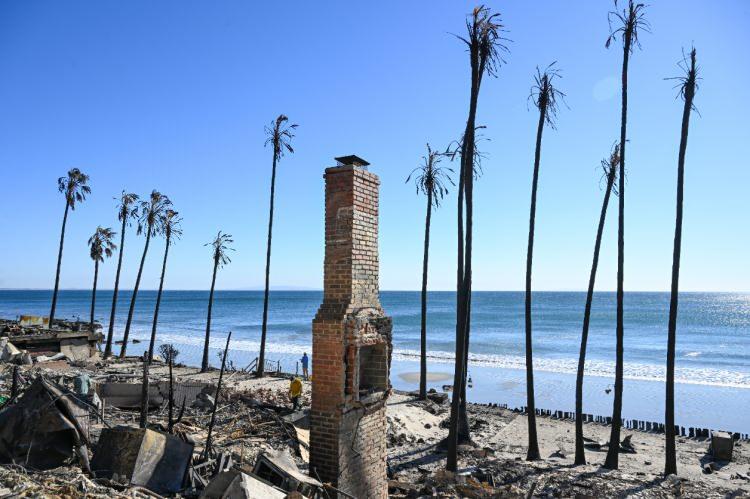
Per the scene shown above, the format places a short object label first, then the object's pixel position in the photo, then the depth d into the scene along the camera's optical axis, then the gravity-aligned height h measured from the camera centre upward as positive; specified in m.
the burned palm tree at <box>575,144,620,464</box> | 15.33 +0.36
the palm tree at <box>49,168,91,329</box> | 38.12 +6.19
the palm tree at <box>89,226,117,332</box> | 41.12 +1.73
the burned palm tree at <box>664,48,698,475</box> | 13.77 +0.88
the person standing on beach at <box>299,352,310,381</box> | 27.30 -5.26
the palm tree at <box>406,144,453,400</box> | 23.30 +2.99
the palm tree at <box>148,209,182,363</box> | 33.28 +2.99
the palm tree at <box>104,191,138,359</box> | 35.98 +4.11
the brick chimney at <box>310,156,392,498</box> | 7.70 -0.88
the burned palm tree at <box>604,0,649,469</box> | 14.62 +1.66
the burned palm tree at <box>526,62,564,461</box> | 15.99 +3.73
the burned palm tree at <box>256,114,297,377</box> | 25.95 +5.35
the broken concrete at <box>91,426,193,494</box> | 6.65 -2.69
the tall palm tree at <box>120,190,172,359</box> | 32.81 +3.86
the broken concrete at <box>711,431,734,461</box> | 16.69 -5.28
